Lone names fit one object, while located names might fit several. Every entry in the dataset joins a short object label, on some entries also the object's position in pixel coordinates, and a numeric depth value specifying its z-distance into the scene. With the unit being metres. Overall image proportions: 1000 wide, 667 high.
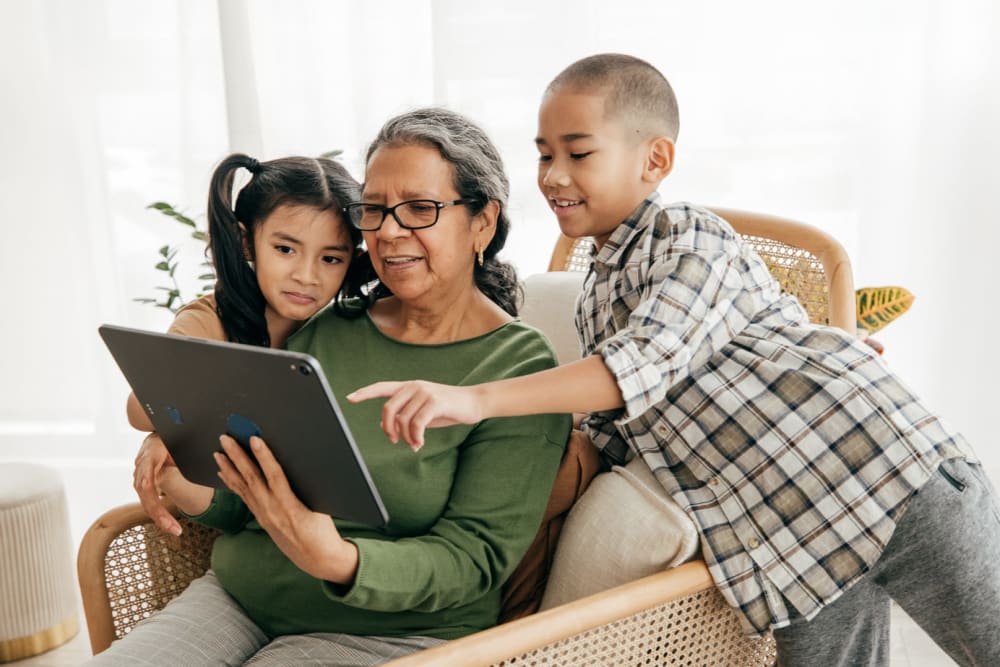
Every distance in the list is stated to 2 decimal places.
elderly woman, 1.33
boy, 1.27
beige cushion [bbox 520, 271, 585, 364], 1.81
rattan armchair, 1.15
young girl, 1.48
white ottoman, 2.49
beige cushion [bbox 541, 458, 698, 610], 1.29
